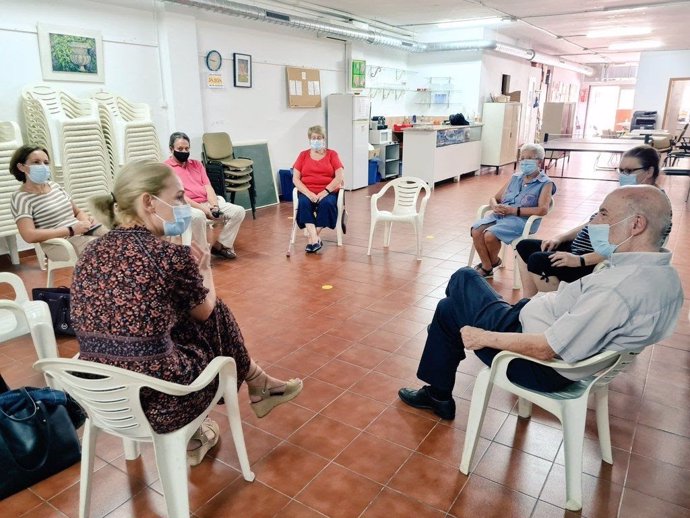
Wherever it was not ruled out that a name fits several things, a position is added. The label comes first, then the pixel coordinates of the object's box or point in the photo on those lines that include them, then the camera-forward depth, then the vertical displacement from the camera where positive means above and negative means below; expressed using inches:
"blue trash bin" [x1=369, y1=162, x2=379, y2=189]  352.5 -33.9
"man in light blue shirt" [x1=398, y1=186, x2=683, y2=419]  62.2 -23.9
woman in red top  192.4 -24.0
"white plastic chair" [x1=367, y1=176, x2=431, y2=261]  182.5 -33.2
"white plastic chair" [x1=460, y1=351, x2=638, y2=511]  66.4 -38.0
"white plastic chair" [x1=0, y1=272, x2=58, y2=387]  90.4 -36.2
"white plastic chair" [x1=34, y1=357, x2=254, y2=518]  55.3 -34.0
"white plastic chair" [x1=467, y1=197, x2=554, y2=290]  148.6 -34.5
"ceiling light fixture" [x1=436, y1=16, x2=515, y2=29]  347.9 +68.5
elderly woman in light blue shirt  149.3 -25.1
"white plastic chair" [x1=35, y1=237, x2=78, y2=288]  130.5 -35.3
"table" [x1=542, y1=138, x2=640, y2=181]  338.6 -17.4
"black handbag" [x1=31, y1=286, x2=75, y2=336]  116.3 -41.6
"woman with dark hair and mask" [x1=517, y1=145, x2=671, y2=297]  111.4 -29.2
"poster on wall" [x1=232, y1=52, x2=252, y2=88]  261.4 +25.8
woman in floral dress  55.9 -19.6
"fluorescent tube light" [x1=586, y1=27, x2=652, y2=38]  386.3 +68.8
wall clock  246.8 +28.5
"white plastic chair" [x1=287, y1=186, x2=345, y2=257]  192.4 -36.6
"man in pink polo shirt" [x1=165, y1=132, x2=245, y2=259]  171.9 -28.7
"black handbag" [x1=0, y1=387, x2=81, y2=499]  71.5 -45.5
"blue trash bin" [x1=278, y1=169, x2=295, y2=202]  297.4 -36.4
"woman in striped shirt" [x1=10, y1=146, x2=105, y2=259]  127.0 -21.2
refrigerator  312.8 -6.9
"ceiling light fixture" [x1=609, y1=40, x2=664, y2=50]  466.9 +71.5
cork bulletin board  296.4 +19.3
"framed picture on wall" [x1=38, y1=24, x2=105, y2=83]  185.0 +24.3
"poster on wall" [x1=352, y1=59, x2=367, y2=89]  336.5 +30.7
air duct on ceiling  227.9 +51.9
